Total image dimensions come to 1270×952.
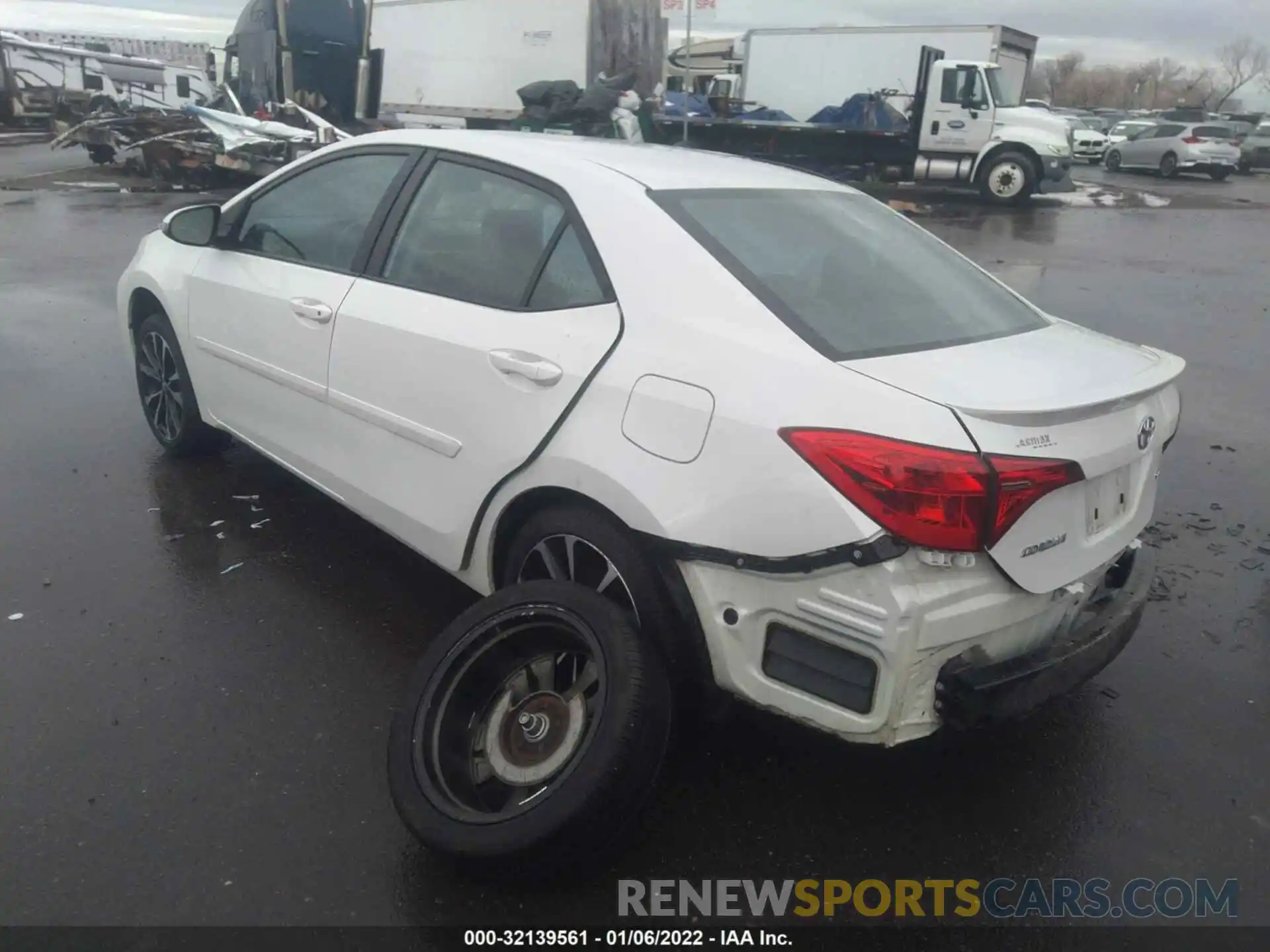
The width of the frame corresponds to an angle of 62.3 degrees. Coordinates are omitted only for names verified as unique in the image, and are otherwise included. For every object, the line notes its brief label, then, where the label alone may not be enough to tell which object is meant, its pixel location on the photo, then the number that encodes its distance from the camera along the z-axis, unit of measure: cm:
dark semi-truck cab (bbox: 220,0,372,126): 1998
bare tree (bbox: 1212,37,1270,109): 10219
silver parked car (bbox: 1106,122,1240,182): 2828
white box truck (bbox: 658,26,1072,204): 1959
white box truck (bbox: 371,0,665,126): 2125
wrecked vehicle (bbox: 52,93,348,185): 1691
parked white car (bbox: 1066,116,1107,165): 3381
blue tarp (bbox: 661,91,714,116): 2297
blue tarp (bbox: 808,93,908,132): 2089
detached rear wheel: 241
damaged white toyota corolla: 237
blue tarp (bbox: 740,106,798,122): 2255
